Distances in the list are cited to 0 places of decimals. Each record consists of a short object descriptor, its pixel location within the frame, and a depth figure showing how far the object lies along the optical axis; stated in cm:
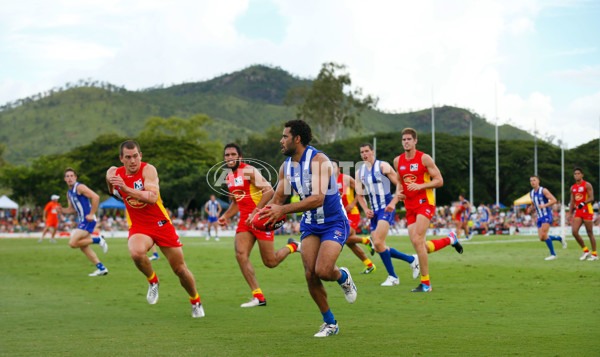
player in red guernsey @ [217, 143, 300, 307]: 1182
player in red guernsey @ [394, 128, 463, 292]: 1295
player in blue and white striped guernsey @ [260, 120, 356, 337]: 805
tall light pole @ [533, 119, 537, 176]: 8319
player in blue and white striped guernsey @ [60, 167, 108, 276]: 1802
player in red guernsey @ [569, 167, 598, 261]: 2023
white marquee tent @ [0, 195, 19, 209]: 6392
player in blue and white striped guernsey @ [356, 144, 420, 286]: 1452
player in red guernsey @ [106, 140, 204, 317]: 974
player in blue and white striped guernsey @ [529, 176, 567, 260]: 2134
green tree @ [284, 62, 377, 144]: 9725
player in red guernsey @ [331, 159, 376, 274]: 1611
